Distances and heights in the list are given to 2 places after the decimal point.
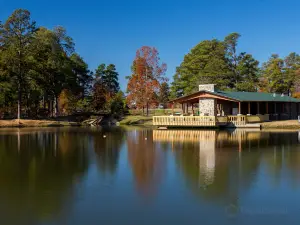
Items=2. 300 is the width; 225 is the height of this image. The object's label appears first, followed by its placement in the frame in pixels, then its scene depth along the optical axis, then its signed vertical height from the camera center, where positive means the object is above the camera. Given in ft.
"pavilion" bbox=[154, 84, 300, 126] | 114.21 +3.58
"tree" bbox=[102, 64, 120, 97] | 234.27 +27.76
